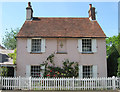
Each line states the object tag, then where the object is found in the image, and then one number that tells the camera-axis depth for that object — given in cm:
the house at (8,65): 1243
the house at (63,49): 1301
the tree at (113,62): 1293
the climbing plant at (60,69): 1230
